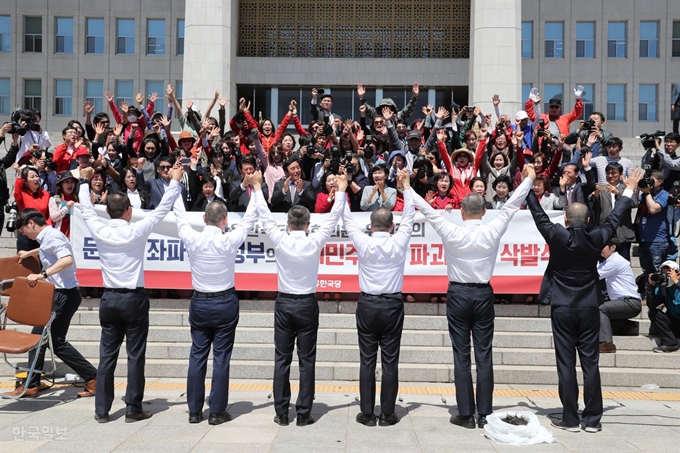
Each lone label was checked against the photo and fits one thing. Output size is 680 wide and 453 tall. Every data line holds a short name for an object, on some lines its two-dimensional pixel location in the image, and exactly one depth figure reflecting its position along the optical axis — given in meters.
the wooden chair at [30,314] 8.27
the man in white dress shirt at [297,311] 7.47
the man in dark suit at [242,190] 10.92
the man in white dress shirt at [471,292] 7.56
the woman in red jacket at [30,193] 11.45
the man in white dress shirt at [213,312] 7.47
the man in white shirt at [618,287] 9.98
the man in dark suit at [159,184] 11.38
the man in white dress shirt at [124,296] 7.58
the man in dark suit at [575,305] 7.43
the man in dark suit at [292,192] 11.30
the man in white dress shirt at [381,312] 7.50
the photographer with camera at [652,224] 11.56
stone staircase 9.45
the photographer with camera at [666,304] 9.99
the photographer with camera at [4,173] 12.68
